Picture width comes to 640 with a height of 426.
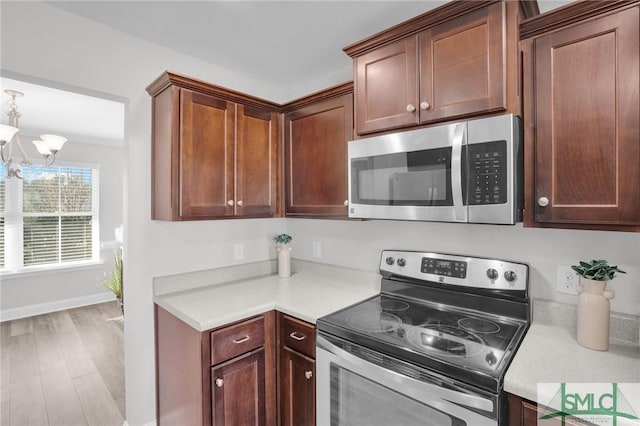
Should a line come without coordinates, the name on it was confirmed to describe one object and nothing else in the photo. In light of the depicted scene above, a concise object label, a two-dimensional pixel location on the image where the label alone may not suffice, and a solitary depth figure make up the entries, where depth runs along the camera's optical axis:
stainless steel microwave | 1.27
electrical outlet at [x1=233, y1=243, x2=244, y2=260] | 2.46
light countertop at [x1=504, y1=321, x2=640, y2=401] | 1.05
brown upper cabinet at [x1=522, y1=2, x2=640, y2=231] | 1.10
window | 4.36
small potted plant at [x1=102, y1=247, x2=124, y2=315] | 3.73
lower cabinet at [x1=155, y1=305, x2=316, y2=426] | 1.60
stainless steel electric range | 1.14
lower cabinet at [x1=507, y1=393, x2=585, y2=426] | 0.96
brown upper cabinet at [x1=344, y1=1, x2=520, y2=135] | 1.30
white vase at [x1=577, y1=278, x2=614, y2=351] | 1.24
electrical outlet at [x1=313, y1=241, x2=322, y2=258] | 2.53
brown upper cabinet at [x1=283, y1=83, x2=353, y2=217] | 1.95
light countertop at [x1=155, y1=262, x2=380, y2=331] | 1.68
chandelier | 2.65
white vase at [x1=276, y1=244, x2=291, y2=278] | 2.47
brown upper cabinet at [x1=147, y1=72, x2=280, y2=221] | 1.80
